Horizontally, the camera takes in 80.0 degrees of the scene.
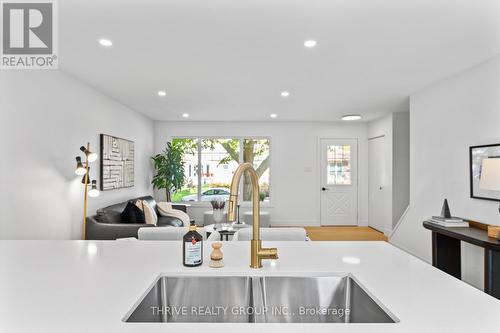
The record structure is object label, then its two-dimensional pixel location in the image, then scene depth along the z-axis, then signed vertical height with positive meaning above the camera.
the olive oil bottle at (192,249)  1.18 -0.32
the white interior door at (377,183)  6.13 -0.31
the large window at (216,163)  7.01 +0.14
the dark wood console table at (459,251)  2.59 -0.84
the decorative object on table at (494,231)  2.67 -0.56
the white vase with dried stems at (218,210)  3.72 -0.53
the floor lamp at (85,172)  3.31 -0.04
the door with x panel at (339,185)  6.93 -0.37
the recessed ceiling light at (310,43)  2.66 +1.14
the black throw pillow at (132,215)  4.26 -0.66
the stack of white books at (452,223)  3.26 -0.59
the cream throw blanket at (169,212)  5.35 -0.79
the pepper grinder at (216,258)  1.19 -0.36
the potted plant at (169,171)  6.34 -0.05
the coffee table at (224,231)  3.70 -0.80
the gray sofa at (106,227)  3.70 -0.74
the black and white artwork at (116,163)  4.37 +0.10
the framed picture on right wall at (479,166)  3.01 +0.04
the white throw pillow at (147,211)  4.39 -0.64
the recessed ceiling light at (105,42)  2.65 +1.14
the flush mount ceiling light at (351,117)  6.10 +1.08
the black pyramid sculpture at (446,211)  3.38 -0.48
